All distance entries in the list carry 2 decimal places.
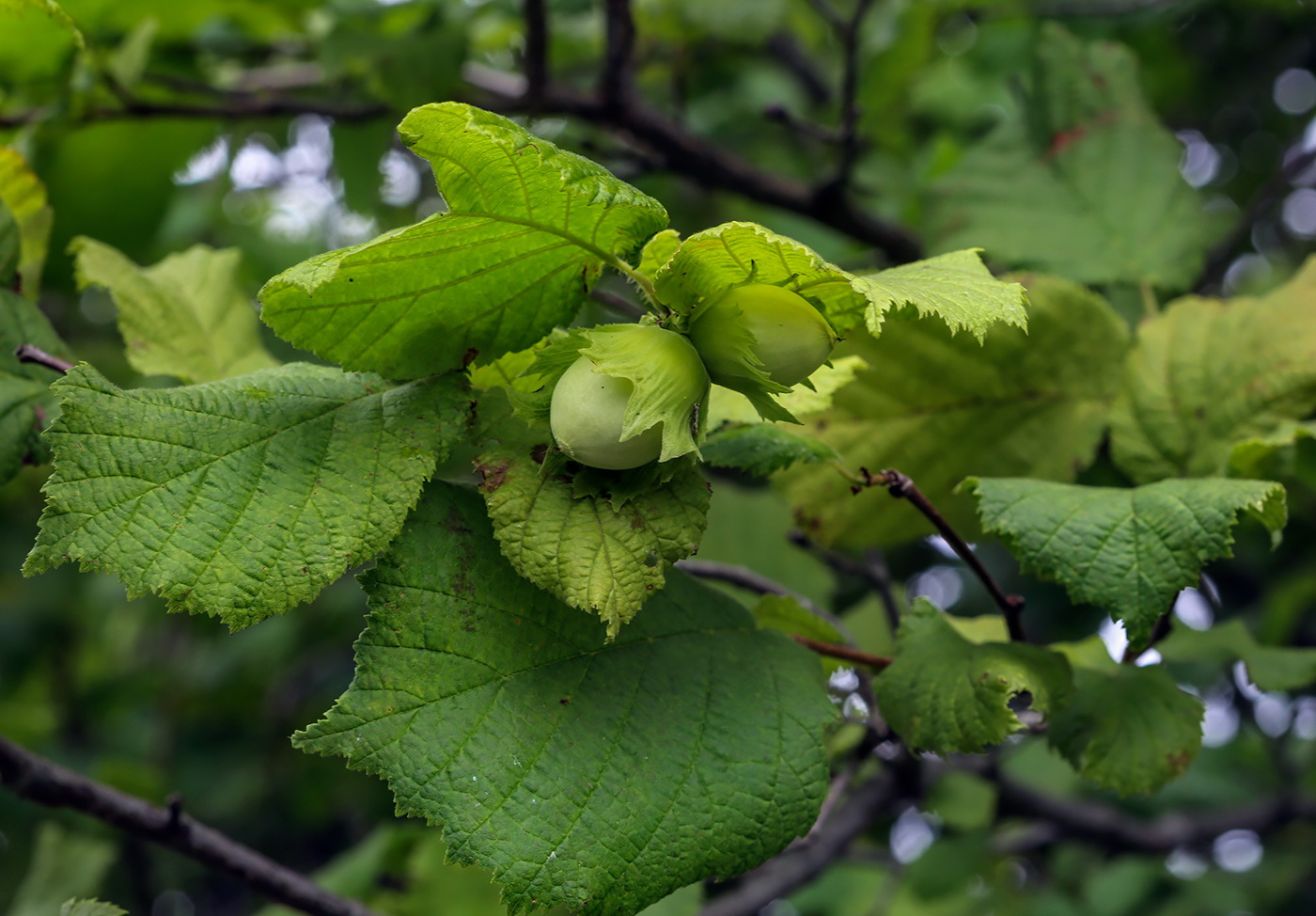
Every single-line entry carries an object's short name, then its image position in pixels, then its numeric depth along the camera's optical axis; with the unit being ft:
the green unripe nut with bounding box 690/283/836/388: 1.15
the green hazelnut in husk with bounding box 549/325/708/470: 1.13
